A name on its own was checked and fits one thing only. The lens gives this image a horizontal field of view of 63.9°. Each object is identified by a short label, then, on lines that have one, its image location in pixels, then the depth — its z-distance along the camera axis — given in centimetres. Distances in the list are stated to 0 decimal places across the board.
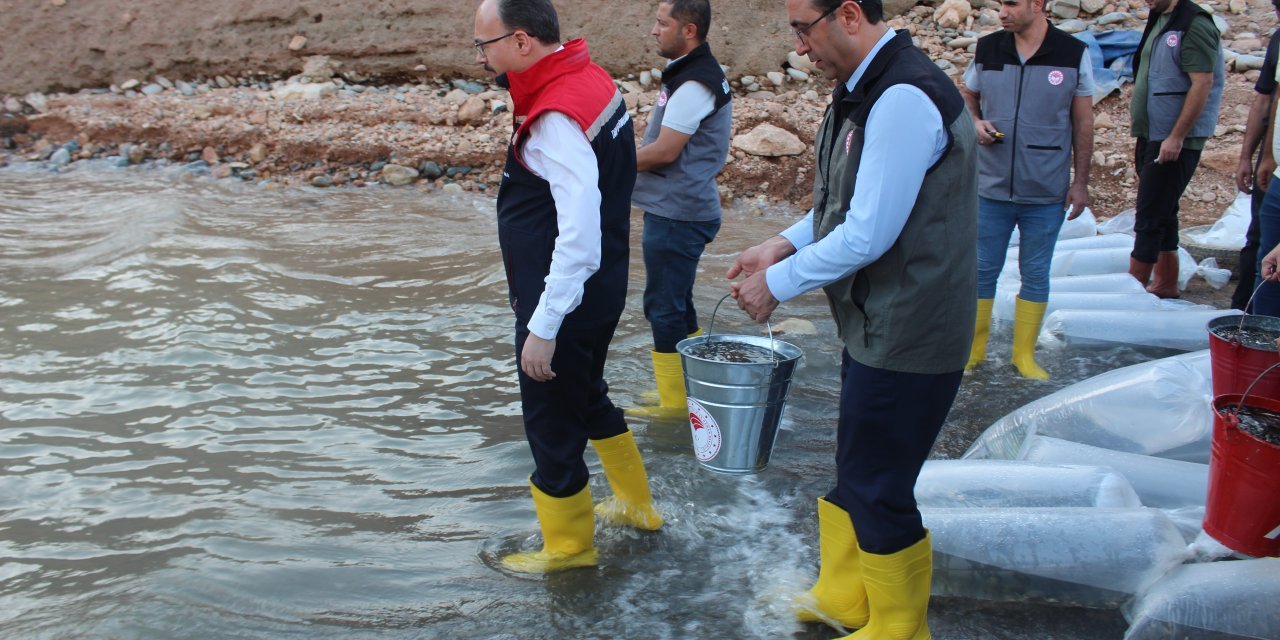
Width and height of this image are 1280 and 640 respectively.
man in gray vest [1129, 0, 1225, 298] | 569
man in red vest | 275
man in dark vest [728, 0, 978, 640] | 230
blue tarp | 1075
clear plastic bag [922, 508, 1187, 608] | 294
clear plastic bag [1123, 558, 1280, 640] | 264
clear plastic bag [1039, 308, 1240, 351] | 546
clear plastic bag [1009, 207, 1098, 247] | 754
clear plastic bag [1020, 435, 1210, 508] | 345
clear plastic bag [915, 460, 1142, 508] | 321
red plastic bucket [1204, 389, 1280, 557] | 277
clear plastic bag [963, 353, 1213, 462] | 385
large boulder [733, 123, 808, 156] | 1077
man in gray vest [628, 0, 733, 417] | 422
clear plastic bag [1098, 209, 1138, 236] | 789
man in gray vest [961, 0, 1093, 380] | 483
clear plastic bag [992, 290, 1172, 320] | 585
